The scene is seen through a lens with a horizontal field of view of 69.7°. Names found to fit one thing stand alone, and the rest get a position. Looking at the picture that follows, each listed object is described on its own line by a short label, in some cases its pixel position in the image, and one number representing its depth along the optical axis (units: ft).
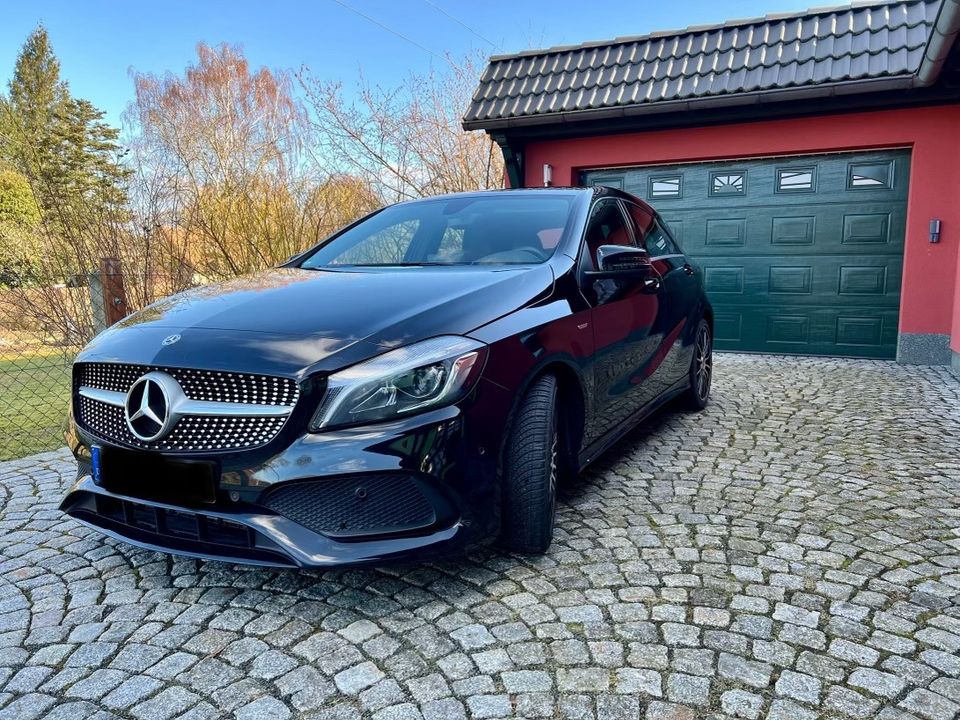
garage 23.43
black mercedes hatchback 6.86
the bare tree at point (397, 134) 42.52
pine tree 67.46
